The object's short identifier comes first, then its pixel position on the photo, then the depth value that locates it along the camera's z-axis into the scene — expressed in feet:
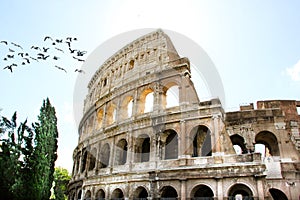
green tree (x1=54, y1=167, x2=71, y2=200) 108.06
